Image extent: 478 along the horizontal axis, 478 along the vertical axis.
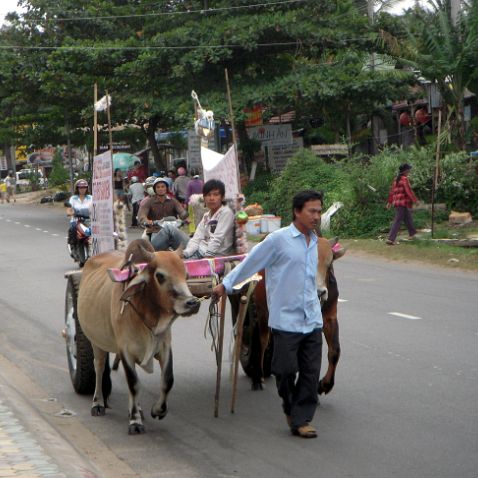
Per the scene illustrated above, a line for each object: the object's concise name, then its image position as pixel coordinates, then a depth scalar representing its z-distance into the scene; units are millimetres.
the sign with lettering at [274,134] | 33031
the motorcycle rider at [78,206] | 19328
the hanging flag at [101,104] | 12720
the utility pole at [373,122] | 30025
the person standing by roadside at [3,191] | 58562
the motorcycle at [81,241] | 19219
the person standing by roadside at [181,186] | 28656
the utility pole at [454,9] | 25969
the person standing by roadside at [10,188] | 58312
